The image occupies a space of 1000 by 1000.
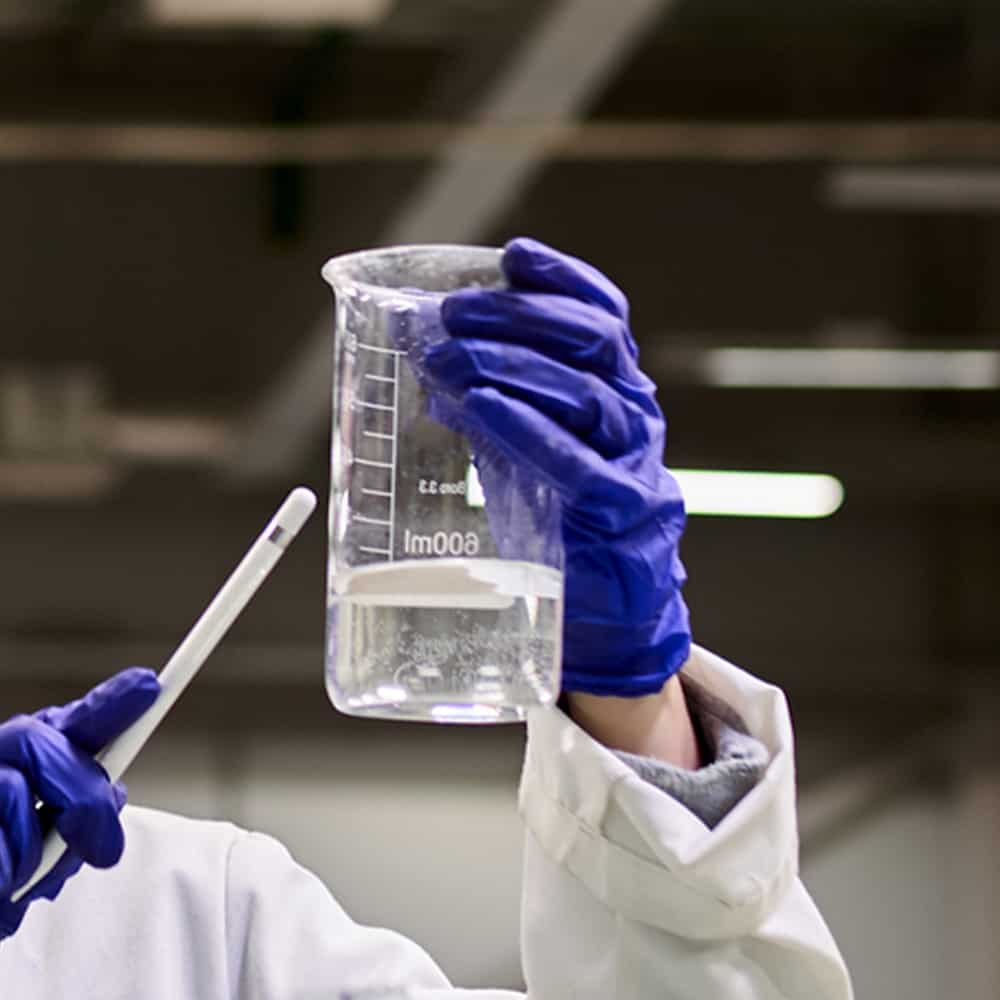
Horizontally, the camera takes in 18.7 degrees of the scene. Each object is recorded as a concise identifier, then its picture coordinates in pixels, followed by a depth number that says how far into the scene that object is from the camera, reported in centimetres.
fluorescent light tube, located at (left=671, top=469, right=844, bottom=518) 783
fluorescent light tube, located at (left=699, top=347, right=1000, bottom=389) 752
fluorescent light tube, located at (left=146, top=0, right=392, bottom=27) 659
